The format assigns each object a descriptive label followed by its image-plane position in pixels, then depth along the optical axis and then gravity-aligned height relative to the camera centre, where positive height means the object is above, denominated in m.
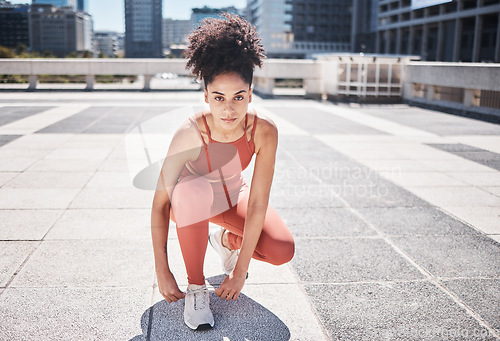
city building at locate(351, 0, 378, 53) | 100.03 +16.00
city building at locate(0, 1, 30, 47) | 175.88 +23.47
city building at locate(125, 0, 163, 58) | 172.50 +22.57
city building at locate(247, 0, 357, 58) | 108.44 +16.42
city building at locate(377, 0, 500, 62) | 59.44 +10.43
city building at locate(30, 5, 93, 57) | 178.62 +22.87
